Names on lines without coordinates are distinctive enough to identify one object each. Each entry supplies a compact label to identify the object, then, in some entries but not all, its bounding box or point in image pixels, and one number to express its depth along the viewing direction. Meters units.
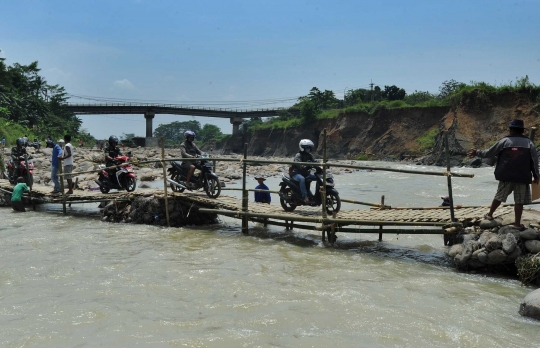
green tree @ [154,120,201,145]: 121.17
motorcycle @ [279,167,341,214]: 8.41
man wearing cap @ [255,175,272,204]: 10.64
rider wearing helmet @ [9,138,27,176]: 12.87
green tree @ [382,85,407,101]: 56.22
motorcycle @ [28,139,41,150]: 26.87
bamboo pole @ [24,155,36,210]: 11.90
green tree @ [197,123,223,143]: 111.88
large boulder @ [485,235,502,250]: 6.01
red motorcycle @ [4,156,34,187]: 12.18
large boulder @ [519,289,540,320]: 4.71
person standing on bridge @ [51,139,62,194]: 11.27
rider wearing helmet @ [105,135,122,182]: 11.23
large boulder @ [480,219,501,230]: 6.31
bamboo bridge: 6.87
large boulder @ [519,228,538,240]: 5.91
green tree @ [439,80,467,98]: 50.59
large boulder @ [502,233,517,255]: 5.89
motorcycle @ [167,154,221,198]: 9.90
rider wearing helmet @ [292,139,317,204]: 8.59
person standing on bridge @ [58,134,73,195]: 10.98
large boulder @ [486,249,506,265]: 5.97
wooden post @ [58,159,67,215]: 10.75
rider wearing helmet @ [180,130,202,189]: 9.94
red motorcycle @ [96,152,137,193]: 11.20
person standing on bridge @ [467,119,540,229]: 6.08
